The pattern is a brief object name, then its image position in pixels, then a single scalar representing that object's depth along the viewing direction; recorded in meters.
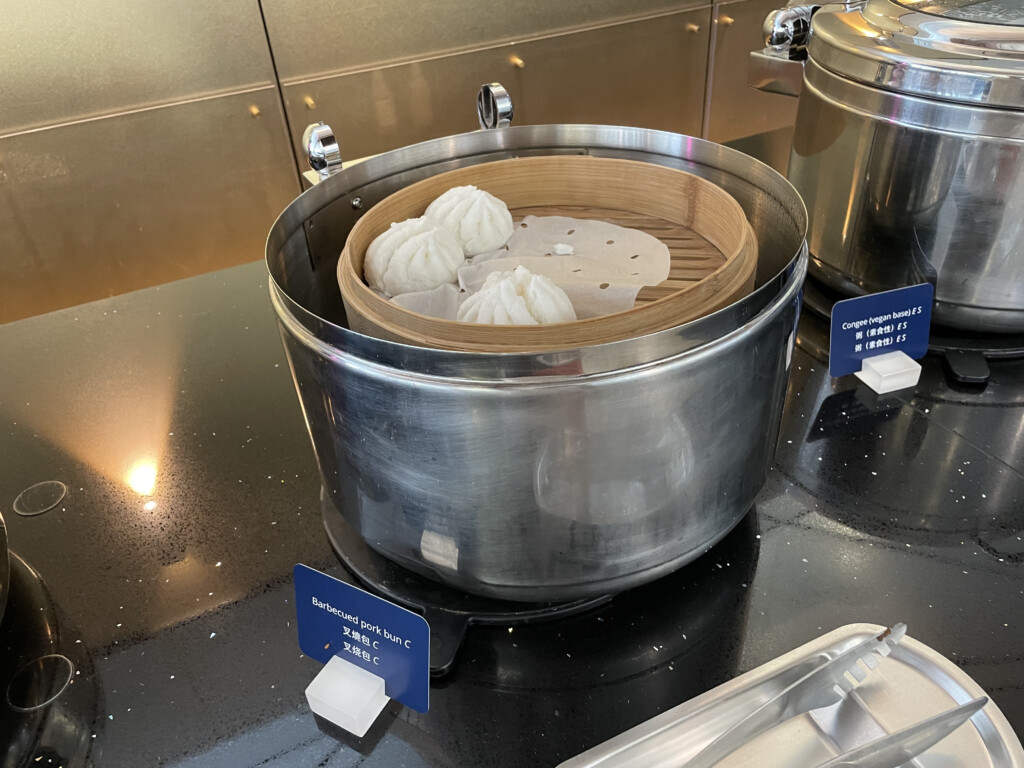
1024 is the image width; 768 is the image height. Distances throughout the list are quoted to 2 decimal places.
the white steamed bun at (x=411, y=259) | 0.63
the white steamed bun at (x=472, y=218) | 0.67
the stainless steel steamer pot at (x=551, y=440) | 0.47
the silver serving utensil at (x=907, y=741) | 0.47
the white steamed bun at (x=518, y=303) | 0.55
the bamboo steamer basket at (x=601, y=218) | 0.51
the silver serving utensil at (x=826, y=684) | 0.54
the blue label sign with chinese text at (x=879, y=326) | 0.81
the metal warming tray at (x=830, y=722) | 0.52
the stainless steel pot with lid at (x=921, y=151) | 0.74
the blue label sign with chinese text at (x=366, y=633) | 0.53
